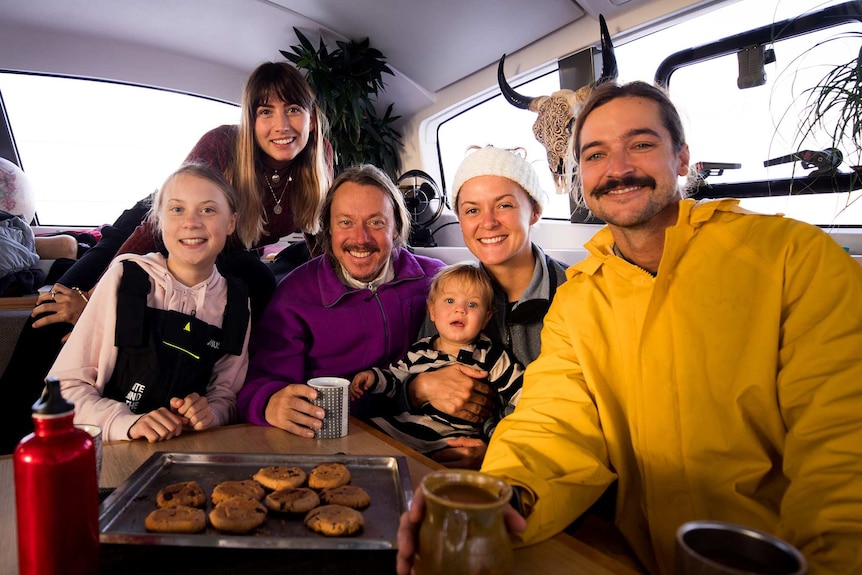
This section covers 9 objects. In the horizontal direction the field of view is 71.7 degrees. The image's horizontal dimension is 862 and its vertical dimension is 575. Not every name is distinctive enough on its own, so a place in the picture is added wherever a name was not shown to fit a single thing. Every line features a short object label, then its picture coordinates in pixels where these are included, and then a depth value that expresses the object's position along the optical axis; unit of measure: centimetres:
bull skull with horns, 349
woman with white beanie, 191
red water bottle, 74
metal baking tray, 90
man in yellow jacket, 108
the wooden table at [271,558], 87
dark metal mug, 62
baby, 193
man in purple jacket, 207
